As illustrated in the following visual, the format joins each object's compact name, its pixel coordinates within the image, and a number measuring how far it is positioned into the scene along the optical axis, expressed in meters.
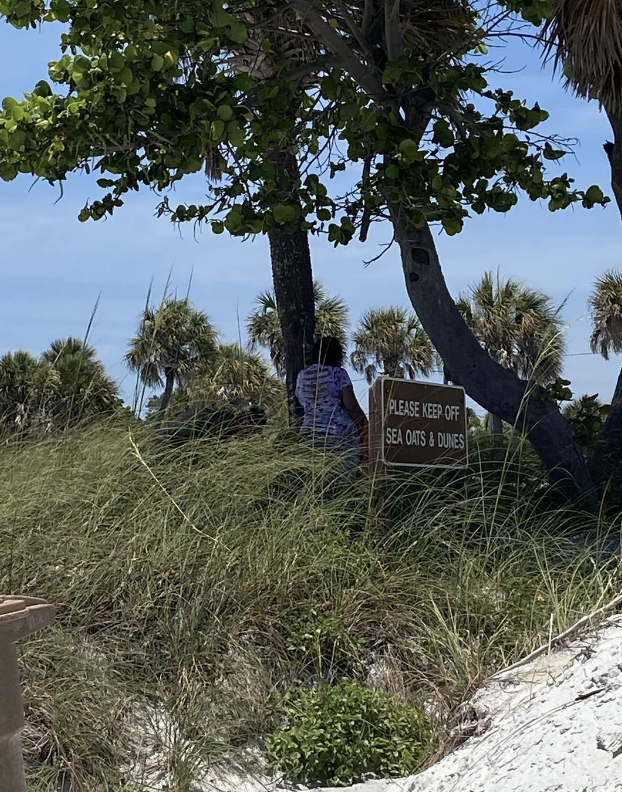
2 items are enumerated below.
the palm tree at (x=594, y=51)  9.55
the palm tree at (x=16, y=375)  28.09
